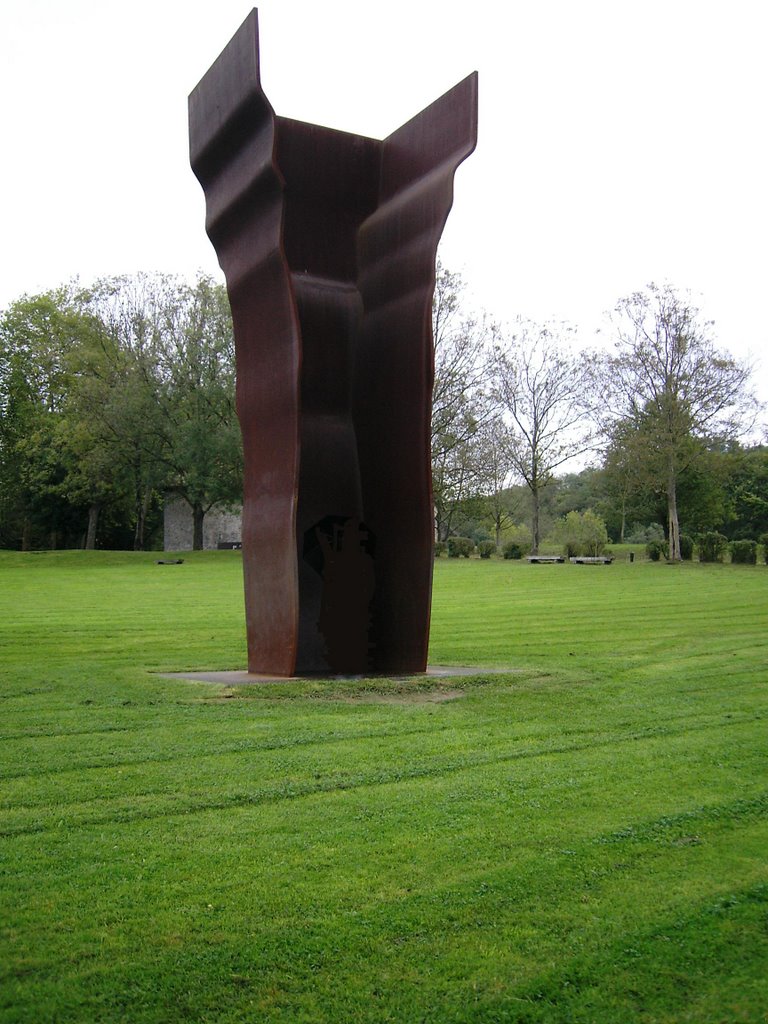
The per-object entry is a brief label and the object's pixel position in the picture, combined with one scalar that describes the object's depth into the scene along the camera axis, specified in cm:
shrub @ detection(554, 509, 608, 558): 4369
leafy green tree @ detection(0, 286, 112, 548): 3988
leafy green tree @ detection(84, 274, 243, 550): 3288
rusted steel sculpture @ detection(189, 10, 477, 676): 790
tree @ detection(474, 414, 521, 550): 3784
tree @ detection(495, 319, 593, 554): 3809
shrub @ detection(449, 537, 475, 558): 3766
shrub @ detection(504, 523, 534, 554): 5475
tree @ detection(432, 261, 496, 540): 3491
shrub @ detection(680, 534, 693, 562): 3338
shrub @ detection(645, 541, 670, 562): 3288
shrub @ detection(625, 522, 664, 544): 5125
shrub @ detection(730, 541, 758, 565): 2984
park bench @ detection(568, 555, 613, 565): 3162
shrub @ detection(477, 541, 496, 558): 3766
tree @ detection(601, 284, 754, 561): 3238
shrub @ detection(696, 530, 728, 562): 3131
